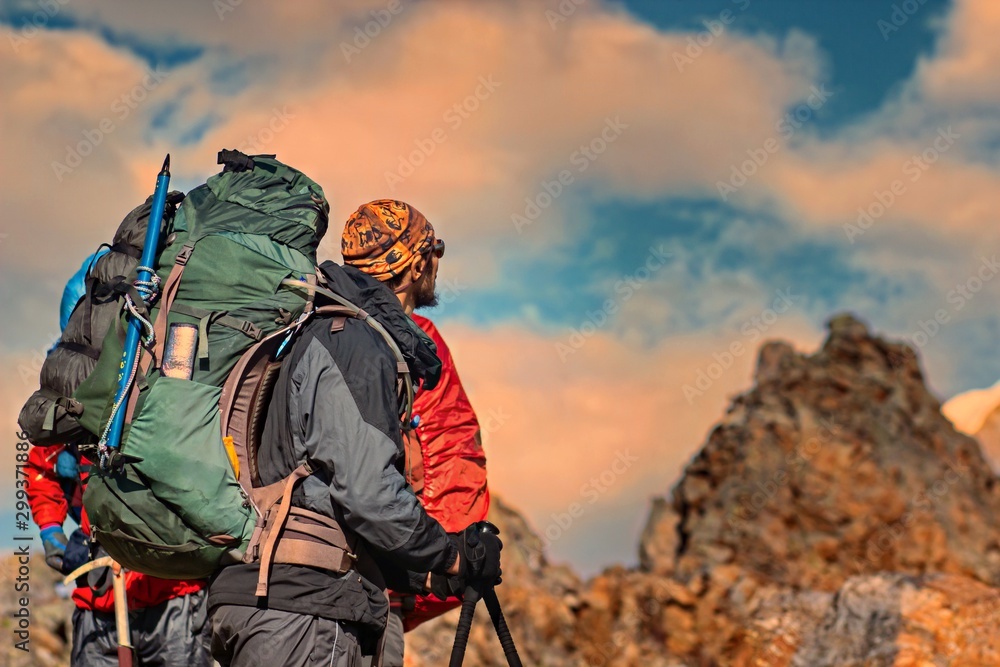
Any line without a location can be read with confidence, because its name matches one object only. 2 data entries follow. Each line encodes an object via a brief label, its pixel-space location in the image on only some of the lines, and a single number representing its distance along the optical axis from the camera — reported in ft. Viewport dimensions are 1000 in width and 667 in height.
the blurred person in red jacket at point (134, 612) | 23.41
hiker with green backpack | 14.44
